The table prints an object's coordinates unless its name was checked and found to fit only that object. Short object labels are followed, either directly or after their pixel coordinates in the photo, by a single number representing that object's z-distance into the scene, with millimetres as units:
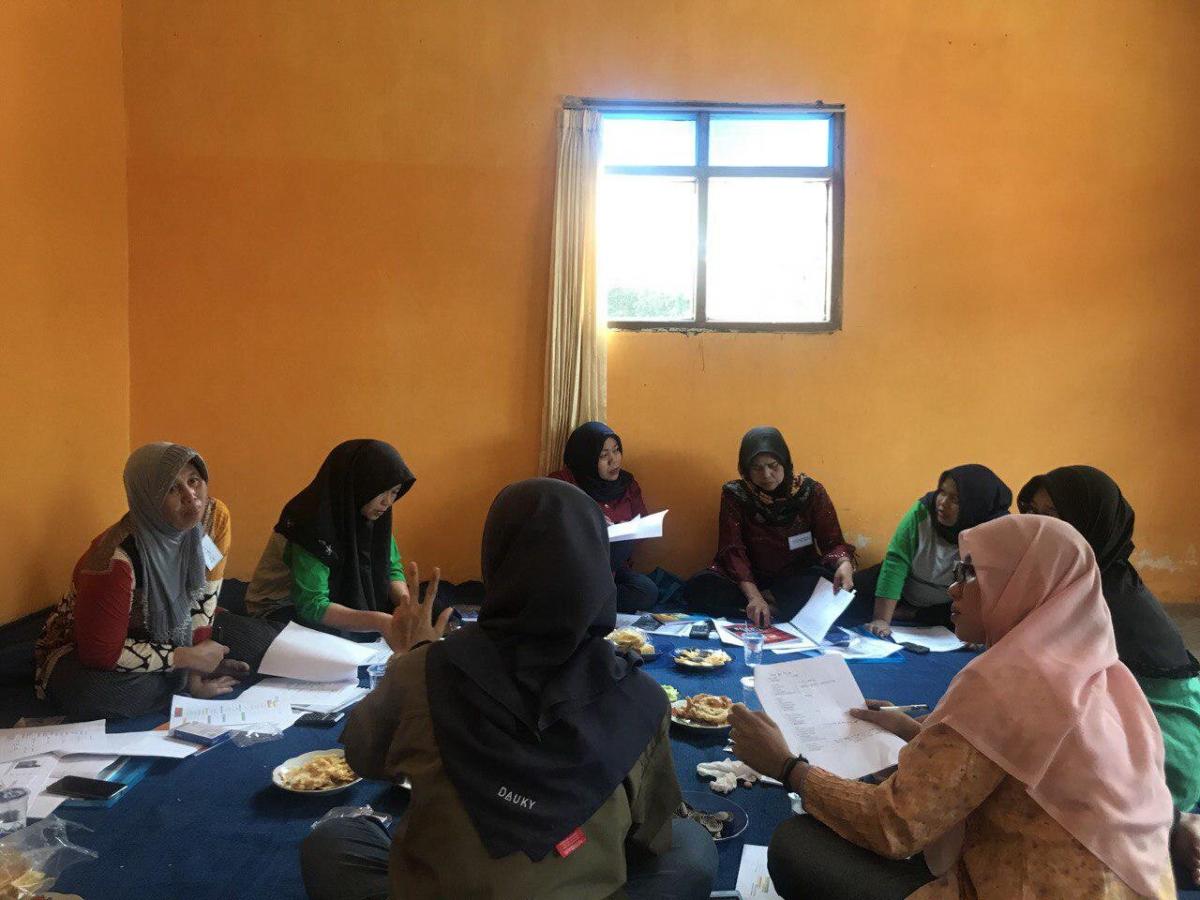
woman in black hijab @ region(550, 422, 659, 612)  4020
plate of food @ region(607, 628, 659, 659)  3066
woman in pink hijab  1227
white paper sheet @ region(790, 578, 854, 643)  3361
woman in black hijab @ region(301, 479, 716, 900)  1188
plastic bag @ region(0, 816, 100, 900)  1660
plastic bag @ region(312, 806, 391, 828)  1904
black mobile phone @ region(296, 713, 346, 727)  2465
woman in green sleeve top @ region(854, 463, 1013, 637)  3613
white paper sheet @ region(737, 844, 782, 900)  1713
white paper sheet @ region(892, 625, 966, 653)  3357
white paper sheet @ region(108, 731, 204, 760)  2242
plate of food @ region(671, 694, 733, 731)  2354
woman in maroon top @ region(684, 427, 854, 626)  4027
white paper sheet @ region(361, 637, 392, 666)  2859
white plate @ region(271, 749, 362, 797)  2027
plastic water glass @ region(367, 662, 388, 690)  2754
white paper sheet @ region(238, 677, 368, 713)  2592
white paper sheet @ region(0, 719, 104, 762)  2225
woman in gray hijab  2498
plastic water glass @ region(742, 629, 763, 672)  3092
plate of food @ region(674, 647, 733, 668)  2914
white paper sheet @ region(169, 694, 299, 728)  2457
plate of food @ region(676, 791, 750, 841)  1899
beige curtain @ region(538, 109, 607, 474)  4367
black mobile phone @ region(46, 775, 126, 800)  2033
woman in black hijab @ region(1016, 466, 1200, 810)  1909
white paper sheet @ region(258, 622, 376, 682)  2699
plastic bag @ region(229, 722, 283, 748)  2361
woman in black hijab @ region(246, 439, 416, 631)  2957
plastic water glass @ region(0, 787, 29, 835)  1849
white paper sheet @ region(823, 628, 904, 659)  3230
